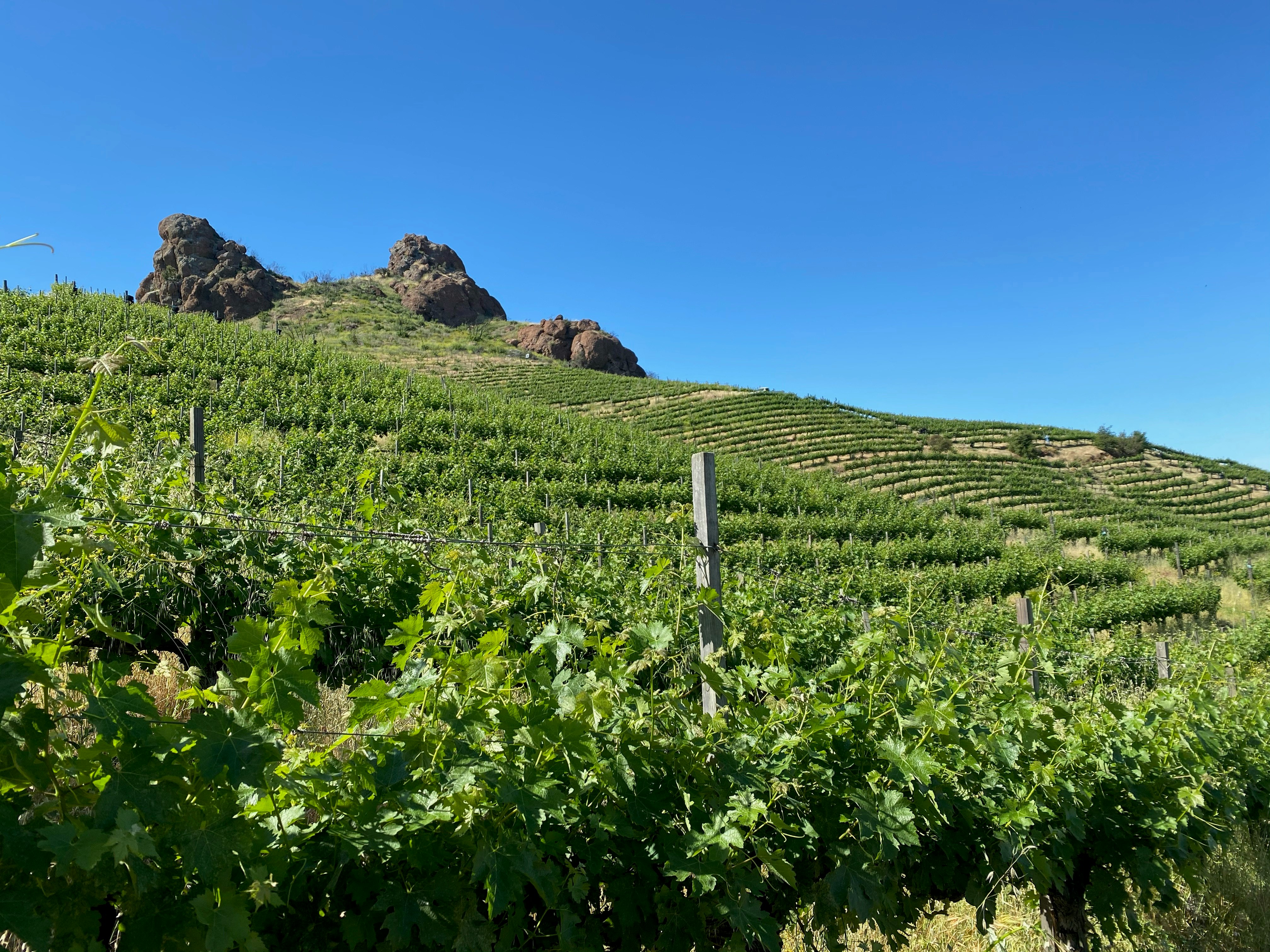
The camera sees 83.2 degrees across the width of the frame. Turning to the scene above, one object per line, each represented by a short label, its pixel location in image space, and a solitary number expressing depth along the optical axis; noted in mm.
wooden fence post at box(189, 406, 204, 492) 5410
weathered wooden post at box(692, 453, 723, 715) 2824
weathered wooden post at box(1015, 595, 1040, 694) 6230
